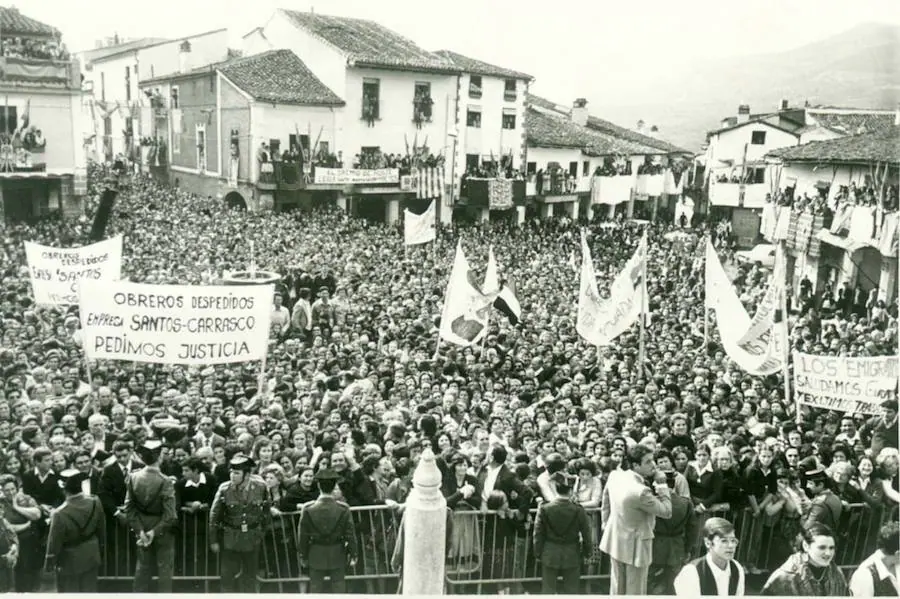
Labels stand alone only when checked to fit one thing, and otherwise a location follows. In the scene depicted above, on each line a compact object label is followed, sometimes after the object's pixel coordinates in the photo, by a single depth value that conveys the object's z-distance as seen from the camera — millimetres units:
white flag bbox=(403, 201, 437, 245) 18703
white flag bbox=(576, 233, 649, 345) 12031
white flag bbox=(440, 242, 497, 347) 11500
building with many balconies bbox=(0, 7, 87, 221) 20672
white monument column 6016
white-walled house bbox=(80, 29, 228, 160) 31031
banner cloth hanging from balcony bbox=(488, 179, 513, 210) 30078
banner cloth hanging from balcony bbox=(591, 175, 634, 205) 34375
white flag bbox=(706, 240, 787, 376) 10797
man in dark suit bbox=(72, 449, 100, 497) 6676
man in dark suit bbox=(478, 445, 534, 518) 6848
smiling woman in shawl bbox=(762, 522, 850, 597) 5387
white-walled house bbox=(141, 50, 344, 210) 26797
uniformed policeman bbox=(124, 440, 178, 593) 6410
